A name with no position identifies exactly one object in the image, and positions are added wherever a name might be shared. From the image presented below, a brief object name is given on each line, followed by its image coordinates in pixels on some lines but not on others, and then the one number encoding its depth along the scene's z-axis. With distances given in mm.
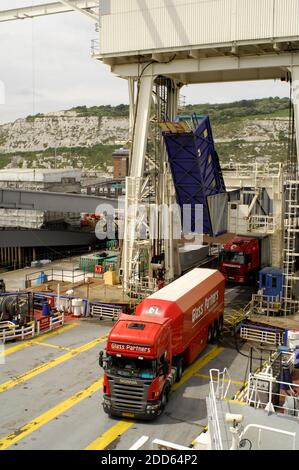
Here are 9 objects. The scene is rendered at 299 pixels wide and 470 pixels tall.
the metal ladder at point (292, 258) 26266
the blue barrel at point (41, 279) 32472
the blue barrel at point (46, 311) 26531
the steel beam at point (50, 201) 42094
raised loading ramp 25500
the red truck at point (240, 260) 34312
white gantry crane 25688
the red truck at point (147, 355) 15594
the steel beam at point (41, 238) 44781
